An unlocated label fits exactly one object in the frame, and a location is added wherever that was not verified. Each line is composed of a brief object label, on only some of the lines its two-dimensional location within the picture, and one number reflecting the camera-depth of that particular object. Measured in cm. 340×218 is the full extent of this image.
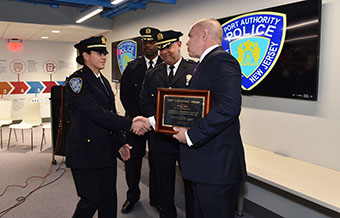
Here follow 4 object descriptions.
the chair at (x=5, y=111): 573
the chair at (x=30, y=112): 560
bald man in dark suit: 147
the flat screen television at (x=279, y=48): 224
